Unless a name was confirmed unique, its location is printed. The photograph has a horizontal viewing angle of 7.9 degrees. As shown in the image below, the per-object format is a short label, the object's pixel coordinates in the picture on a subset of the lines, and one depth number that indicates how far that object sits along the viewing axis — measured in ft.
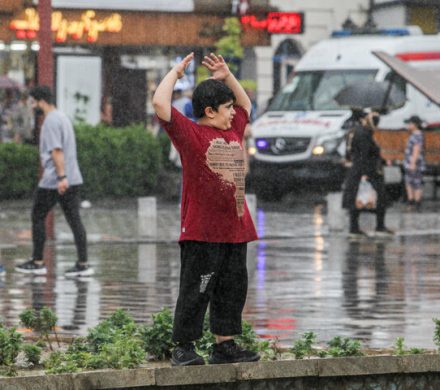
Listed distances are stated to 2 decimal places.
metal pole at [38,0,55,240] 121.19
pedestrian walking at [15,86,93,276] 94.82
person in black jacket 127.21
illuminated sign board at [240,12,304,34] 198.20
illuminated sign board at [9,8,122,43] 183.90
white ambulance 164.82
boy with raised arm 50.49
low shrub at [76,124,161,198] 163.88
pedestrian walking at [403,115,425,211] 161.15
